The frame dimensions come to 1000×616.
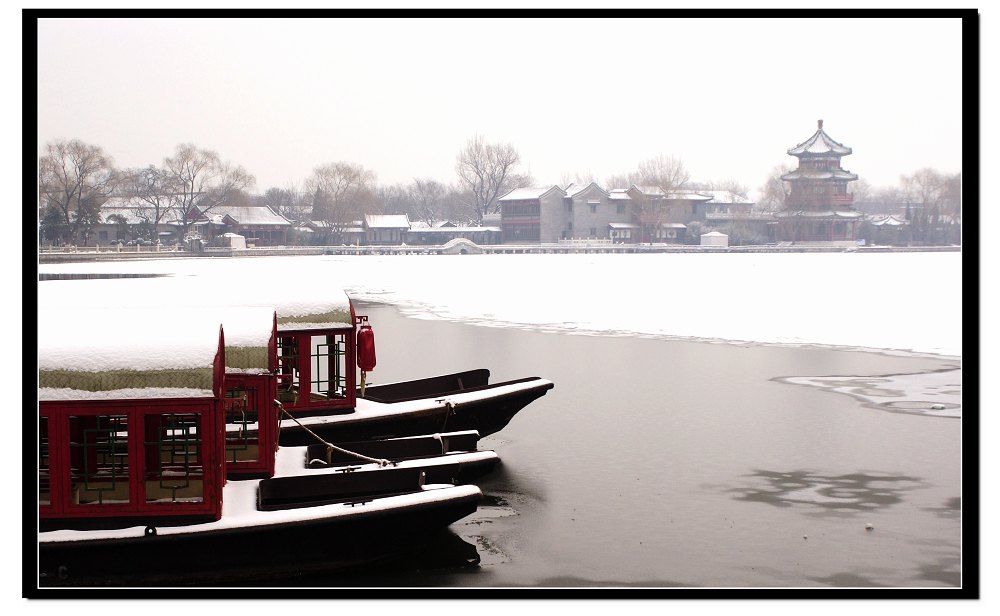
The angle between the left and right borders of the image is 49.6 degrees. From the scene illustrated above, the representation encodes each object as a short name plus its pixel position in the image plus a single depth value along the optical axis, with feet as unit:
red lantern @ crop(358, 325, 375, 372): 42.32
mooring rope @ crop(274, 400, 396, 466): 34.12
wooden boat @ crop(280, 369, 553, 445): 42.04
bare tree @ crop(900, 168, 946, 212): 362.53
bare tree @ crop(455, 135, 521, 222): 443.73
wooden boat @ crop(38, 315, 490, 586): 25.58
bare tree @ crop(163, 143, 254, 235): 346.74
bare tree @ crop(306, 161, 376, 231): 375.86
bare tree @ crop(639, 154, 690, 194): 397.39
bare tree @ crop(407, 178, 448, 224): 464.24
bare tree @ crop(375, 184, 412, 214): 453.58
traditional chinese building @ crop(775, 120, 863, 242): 353.51
